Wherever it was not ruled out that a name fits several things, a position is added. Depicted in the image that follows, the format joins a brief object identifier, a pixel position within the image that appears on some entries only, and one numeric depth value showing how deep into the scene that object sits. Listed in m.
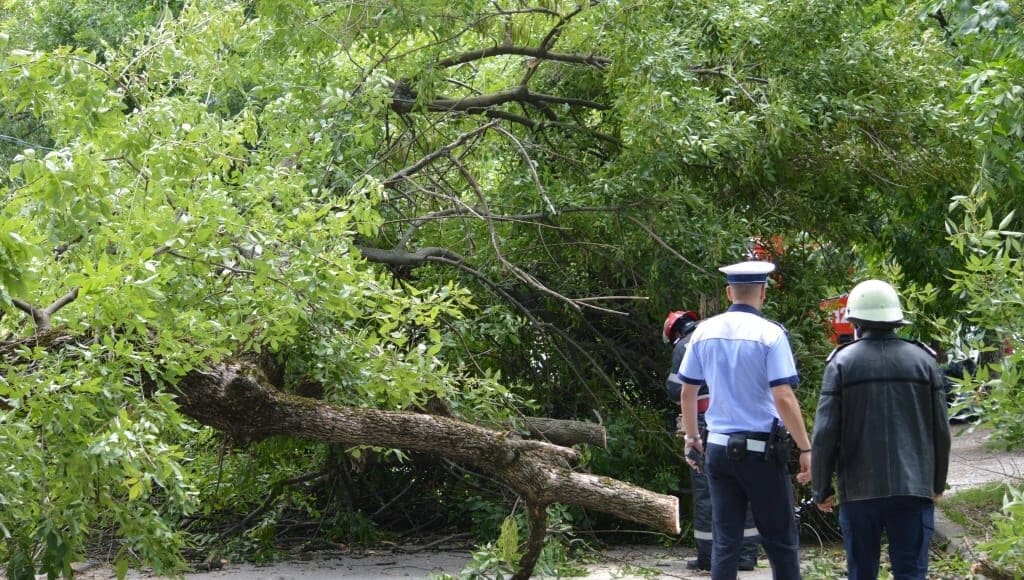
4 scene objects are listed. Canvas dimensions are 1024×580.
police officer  11.27
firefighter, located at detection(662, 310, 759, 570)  15.74
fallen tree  13.02
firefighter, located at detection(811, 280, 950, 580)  10.45
